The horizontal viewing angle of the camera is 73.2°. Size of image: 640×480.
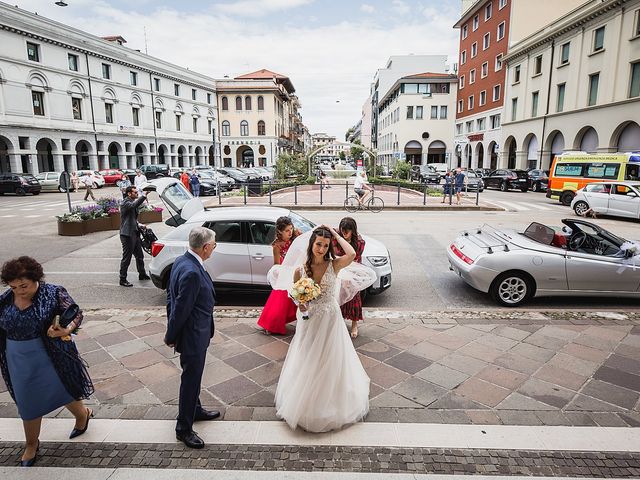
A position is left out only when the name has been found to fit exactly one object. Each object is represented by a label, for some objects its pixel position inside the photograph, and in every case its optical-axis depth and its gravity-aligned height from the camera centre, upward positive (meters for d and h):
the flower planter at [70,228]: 13.13 -2.03
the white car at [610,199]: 15.69 -1.41
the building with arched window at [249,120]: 62.22 +5.95
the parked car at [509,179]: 29.50 -1.26
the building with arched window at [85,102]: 34.41 +5.82
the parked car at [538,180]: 29.20 -1.25
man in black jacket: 7.93 -1.23
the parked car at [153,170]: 39.42 -0.88
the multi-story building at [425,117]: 53.47 +5.57
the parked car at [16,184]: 28.11 -1.49
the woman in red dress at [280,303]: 5.36 -1.78
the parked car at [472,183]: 29.65 -1.49
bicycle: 18.84 -1.90
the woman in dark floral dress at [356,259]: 5.16 -1.21
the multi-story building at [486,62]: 37.56 +10.04
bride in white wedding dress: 3.51 -1.65
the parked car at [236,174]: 33.54 -1.04
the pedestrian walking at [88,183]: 22.92 -1.22
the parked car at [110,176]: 36.34 -1.27
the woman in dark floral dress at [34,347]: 2.98 -1.31
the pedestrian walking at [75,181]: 29.78 -1.43
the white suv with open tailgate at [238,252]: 6.67 -1.40
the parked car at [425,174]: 33.94 -1.03
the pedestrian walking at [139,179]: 17.68 -0.75
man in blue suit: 3.12 -1.16
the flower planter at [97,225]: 13.53 -2.01
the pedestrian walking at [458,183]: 20.14 -1.00
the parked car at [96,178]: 32.86 -1.35
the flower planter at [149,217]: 15.80 -2.04
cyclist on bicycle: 18.06 -1.13
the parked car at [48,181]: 30.89 -1.43
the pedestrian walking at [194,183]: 21.48 -1.09
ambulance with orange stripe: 18.56 -0.41
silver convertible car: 6.51 -1.57
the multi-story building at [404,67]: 73.31 +16.10
